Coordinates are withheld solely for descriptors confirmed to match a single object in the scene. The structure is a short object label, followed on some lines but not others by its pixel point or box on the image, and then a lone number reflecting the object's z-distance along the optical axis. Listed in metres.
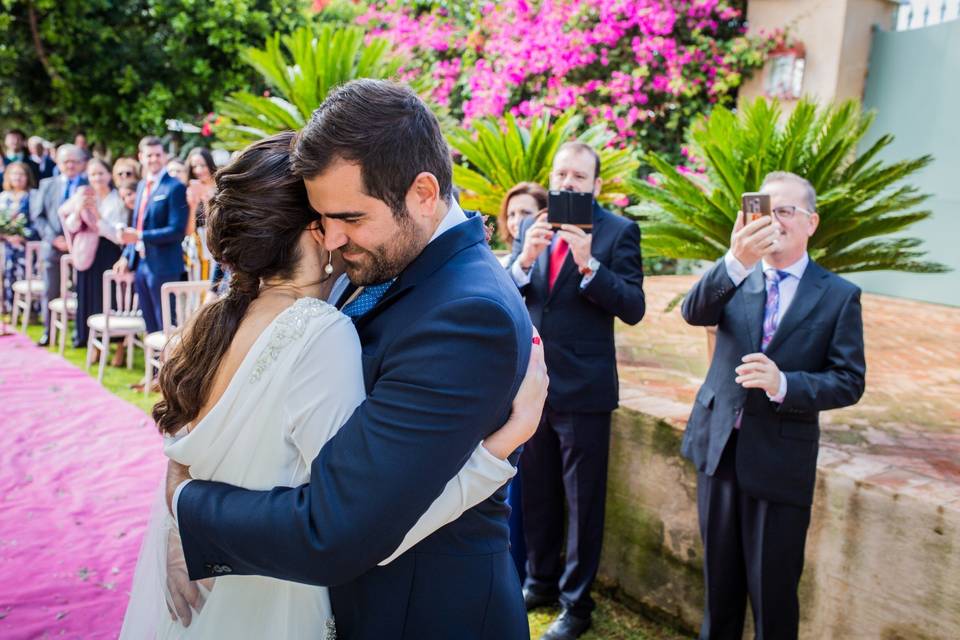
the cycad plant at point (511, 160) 5.96
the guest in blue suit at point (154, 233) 7.64
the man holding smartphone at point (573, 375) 3.76
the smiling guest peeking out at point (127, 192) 8.88
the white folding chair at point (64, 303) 8.59
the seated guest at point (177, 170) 7.78
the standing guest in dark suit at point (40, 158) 11.86
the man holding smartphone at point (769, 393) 2.97
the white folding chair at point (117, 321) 7.61
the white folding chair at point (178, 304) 6.39
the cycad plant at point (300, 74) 6.45
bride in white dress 1.53
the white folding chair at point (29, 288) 9.65
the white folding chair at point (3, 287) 10.73
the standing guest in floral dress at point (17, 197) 10.09
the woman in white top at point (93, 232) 8.43
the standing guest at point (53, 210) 9.32
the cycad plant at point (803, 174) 4.25
